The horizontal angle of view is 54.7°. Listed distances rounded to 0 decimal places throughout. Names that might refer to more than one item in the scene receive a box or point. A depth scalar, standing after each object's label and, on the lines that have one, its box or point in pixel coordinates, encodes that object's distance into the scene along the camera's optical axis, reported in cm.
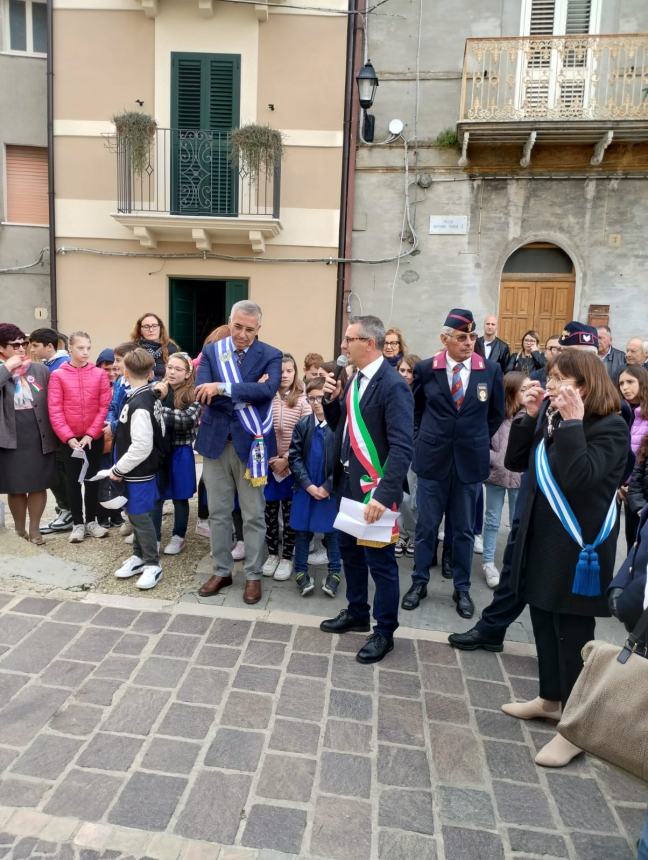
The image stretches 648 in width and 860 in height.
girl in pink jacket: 522
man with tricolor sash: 348
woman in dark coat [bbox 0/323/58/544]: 496
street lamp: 984
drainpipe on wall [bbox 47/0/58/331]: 1065
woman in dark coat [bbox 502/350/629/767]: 277
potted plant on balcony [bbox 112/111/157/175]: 1041
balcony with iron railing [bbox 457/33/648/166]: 979
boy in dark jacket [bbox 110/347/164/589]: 435
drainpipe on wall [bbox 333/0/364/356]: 1052
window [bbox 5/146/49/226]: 1159
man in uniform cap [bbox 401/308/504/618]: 430
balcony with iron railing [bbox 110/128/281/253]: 1074
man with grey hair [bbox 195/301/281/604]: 420
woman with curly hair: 584
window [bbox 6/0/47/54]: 1123
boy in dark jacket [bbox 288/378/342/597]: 458
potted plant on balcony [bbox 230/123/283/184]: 1034
